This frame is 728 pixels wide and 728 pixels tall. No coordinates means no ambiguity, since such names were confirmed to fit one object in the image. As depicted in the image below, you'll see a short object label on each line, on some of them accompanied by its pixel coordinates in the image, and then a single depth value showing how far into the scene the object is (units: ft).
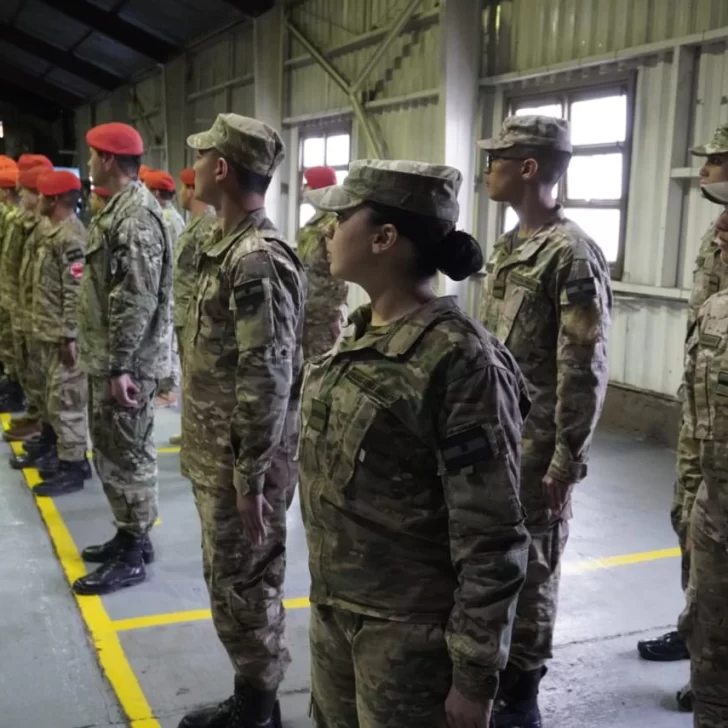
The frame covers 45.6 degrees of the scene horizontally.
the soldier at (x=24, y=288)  18.58
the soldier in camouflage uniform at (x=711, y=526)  7.30
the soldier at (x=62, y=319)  16.46
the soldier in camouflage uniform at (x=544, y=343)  8.60
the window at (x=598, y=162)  22.13
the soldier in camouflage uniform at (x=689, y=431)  10.14
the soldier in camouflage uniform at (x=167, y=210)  24.04
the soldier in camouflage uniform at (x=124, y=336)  11.94
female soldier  4.99
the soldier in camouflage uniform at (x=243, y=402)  7.97
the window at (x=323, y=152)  35.40
